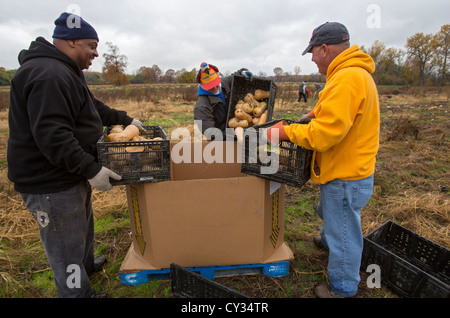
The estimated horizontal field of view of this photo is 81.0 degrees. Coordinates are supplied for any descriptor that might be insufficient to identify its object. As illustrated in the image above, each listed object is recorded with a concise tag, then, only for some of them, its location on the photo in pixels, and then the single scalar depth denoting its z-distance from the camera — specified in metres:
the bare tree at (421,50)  42.38
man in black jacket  1.71
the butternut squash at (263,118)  3.33
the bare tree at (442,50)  39.90
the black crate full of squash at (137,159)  2.02
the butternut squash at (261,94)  3.49
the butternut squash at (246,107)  3.41
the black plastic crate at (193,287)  1.96
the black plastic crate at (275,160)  2.11
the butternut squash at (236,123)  3.34
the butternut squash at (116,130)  2.47
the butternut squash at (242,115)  3.36
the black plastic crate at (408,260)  2.13
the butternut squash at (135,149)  2.07
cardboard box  2.23
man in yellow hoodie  1.79
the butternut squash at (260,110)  3.38
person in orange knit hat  3.44
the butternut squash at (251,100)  3.47
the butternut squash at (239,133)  3.16
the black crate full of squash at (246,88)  3.44
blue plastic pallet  2.44
